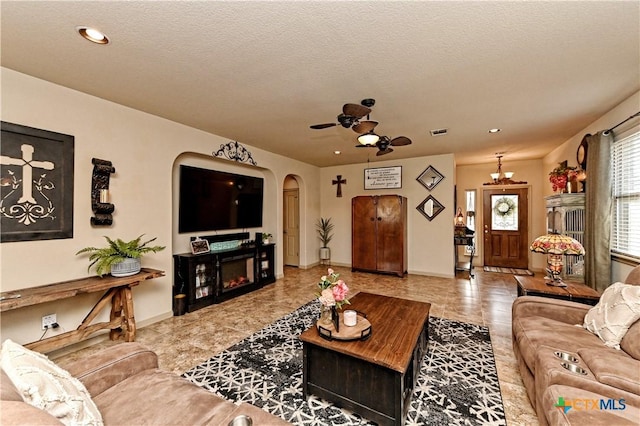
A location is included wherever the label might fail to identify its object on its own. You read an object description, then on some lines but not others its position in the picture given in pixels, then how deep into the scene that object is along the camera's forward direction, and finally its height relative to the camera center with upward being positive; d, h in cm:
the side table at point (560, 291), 242 -72
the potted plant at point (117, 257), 264 -44
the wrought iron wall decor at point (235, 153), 430 +108
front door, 638 -29
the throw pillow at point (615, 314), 172 -68
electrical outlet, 252 -103
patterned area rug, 181 -137
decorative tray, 185 -85
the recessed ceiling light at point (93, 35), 179 +127
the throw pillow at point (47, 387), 94 -65
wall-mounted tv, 401 +26
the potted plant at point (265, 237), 519 -44
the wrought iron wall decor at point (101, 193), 280 +24
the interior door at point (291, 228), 679 -34
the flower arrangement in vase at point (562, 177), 388 +59
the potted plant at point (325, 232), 693 -44
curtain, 312 +4
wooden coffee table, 164 -105
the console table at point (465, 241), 568 -56
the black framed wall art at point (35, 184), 229 +29
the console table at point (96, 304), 214 -81
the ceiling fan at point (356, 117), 233 +94
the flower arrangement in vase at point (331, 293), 188 -56
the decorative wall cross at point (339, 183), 676 +84
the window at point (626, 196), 287 +23
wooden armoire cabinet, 561 -41
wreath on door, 650 +22
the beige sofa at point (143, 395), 115 -89
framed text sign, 608 +90
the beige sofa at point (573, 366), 122 -87
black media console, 375 -92
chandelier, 603 +89
